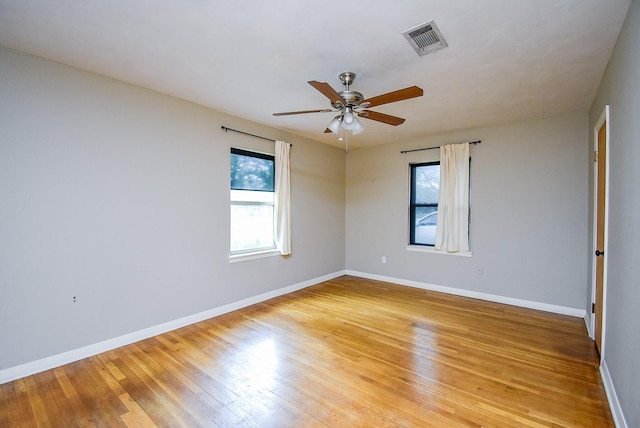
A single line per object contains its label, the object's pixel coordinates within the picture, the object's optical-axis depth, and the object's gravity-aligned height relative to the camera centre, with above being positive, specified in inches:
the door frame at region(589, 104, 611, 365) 91.3 -1.7
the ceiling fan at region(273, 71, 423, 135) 85.7 +34.6
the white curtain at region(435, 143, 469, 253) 173.2 +7.9
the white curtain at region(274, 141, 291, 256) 172.1 +5.6
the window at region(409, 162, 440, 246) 193.5 +6.6
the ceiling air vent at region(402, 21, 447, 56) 78.0 +48.8
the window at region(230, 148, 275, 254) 155.6 +5.0
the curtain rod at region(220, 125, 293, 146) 146.2 +40.9
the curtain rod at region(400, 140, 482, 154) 171.0 +41.1
